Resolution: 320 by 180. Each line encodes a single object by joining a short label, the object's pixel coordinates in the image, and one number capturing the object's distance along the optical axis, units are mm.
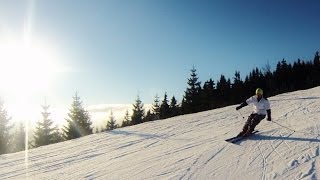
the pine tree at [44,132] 29961
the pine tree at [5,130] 27326
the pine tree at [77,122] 29070
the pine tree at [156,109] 46111
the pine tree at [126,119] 48319
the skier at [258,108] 9371
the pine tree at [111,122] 45920
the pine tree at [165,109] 43529
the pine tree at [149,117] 43173
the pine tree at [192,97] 39786
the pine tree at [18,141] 31037
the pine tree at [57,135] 30691
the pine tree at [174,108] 42481
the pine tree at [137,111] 43117
